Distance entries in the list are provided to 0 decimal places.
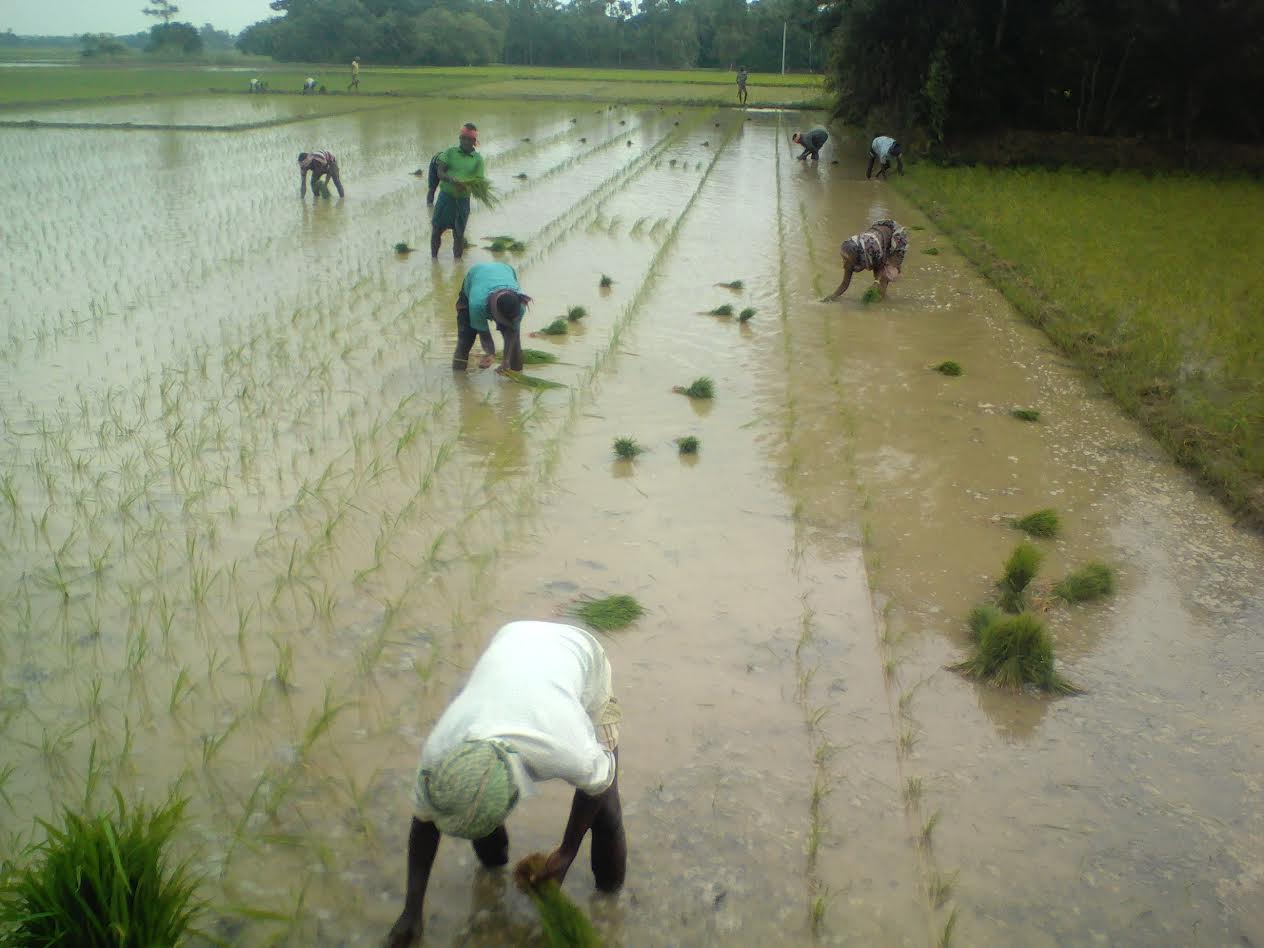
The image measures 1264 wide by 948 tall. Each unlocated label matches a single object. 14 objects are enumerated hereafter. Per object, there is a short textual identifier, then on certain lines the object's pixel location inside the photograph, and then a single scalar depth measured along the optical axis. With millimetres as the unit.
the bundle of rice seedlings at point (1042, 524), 4539
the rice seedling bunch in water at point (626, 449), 5195
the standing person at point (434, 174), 8758
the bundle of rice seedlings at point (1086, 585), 4031
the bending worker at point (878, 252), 8008
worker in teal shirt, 5824
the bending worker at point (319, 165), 12133
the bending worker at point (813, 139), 17062
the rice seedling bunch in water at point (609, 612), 3689
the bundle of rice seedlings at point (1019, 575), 3920
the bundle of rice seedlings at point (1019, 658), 3482
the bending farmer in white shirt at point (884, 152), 15625
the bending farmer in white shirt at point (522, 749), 1939
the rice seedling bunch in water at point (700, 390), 6148
